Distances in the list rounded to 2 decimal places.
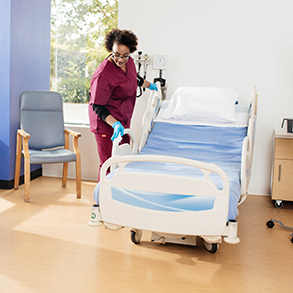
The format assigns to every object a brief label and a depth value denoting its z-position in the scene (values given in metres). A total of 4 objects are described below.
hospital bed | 1.92
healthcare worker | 2.82
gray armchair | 3.61
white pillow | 3.40
